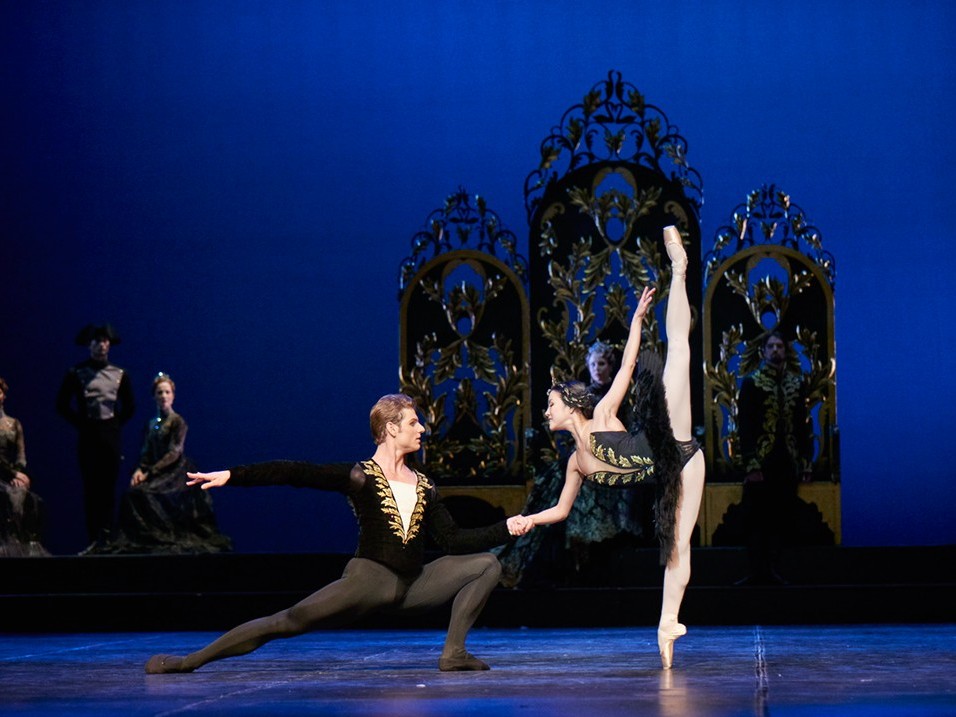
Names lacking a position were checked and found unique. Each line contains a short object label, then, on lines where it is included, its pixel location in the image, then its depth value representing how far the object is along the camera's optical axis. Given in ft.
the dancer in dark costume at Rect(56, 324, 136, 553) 51.33
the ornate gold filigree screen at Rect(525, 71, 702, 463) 49.15
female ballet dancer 28.96
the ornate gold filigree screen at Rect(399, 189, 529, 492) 49.27
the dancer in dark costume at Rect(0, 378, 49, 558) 49.06
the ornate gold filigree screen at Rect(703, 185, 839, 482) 48.18
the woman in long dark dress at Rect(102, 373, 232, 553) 49.44
